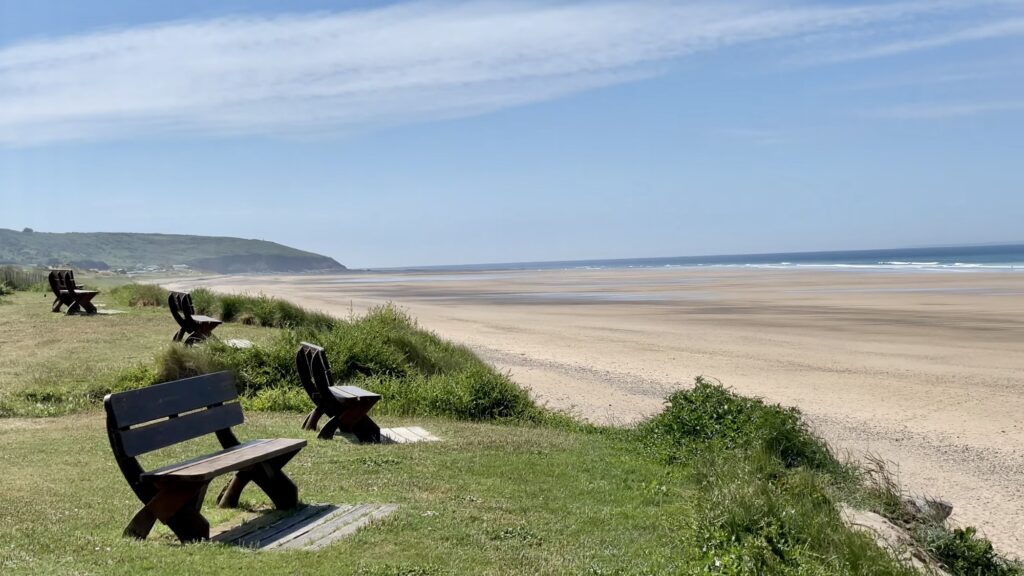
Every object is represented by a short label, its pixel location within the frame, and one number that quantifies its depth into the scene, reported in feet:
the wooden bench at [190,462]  17.52
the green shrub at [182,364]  39.32
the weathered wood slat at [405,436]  29.96
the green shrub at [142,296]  83.25
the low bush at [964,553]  21.27
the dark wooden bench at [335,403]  29.53
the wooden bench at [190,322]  53.11
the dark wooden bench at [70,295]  67.72
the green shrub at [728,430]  27.25
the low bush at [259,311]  66.44
